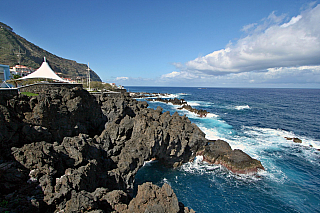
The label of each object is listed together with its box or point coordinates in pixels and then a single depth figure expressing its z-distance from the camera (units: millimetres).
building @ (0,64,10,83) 38078
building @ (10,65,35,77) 58594
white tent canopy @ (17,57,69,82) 31519
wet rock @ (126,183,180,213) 9492
